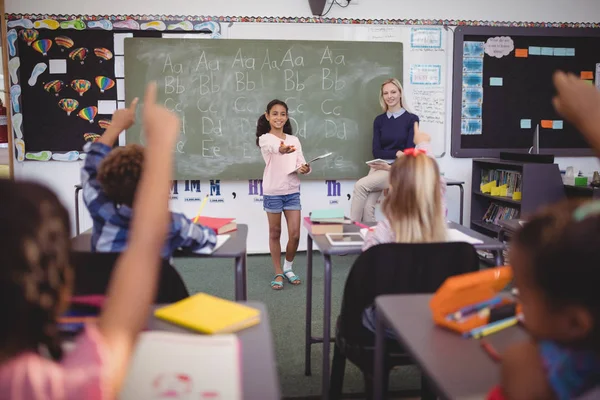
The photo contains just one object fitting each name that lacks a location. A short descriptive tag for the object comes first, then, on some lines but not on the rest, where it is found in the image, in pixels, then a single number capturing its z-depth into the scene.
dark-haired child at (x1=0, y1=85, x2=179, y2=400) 0.57
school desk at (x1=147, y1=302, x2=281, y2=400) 0.89
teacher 4.55
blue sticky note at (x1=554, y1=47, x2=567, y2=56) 4.98
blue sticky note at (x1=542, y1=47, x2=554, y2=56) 4.98
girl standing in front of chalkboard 3.94
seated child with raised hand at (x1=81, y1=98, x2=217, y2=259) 1.77
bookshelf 4.14
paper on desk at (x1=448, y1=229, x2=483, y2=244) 2.13
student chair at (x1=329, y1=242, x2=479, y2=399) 1.69
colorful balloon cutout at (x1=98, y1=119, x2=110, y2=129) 4.66
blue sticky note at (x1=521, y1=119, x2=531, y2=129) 5.02
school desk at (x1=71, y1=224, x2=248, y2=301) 2.02
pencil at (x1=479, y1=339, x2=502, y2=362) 1.00
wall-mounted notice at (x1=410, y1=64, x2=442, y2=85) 4.89
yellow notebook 1.11
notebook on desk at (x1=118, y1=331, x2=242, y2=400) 0.85
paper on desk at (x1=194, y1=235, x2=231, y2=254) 2.02
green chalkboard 4.62
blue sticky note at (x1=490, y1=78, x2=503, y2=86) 4.95
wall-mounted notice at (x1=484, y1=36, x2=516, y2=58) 4.91
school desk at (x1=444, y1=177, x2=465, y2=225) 4.58
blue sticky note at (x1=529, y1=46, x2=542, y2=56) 4.95
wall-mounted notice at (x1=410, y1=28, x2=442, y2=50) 4.84
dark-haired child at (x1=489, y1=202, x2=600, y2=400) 0.65
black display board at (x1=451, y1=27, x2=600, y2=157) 4.91
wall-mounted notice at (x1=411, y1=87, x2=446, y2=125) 4.93
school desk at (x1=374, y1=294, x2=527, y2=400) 0.91
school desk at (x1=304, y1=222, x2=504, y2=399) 2.07
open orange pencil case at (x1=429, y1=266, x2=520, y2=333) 1.12
